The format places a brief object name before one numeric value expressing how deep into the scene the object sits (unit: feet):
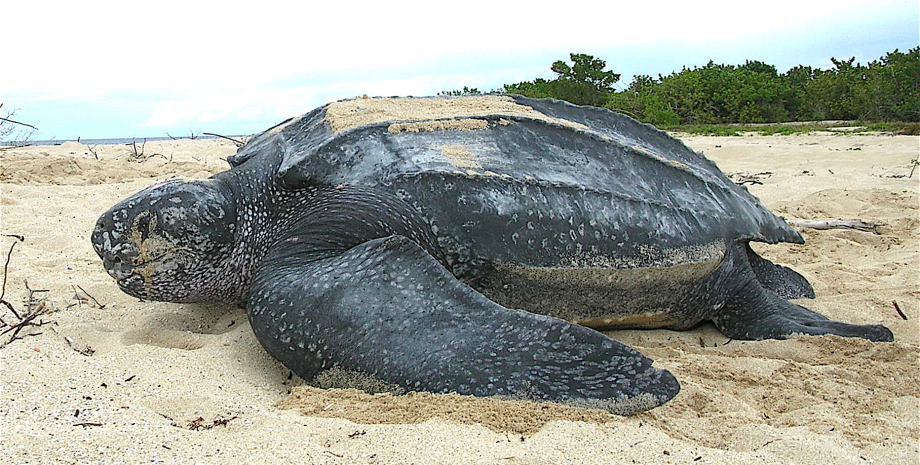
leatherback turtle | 4.35
